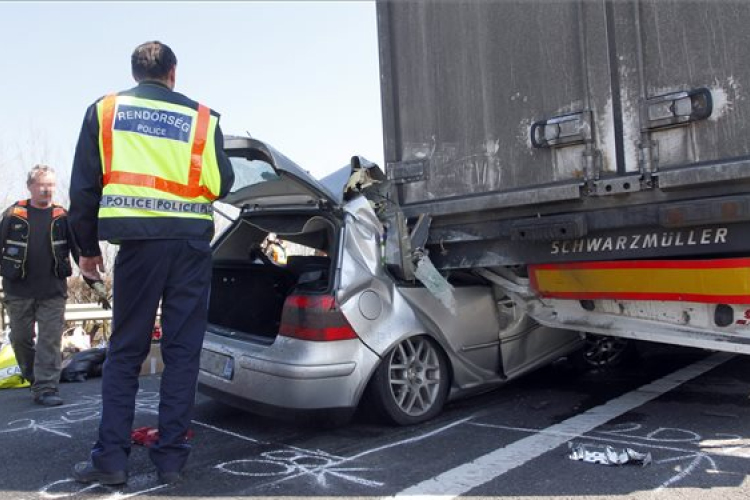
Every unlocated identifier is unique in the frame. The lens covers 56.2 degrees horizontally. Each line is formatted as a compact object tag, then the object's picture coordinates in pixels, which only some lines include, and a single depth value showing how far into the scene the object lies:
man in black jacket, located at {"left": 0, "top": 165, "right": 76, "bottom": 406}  5.39
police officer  3.20
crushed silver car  3.99
